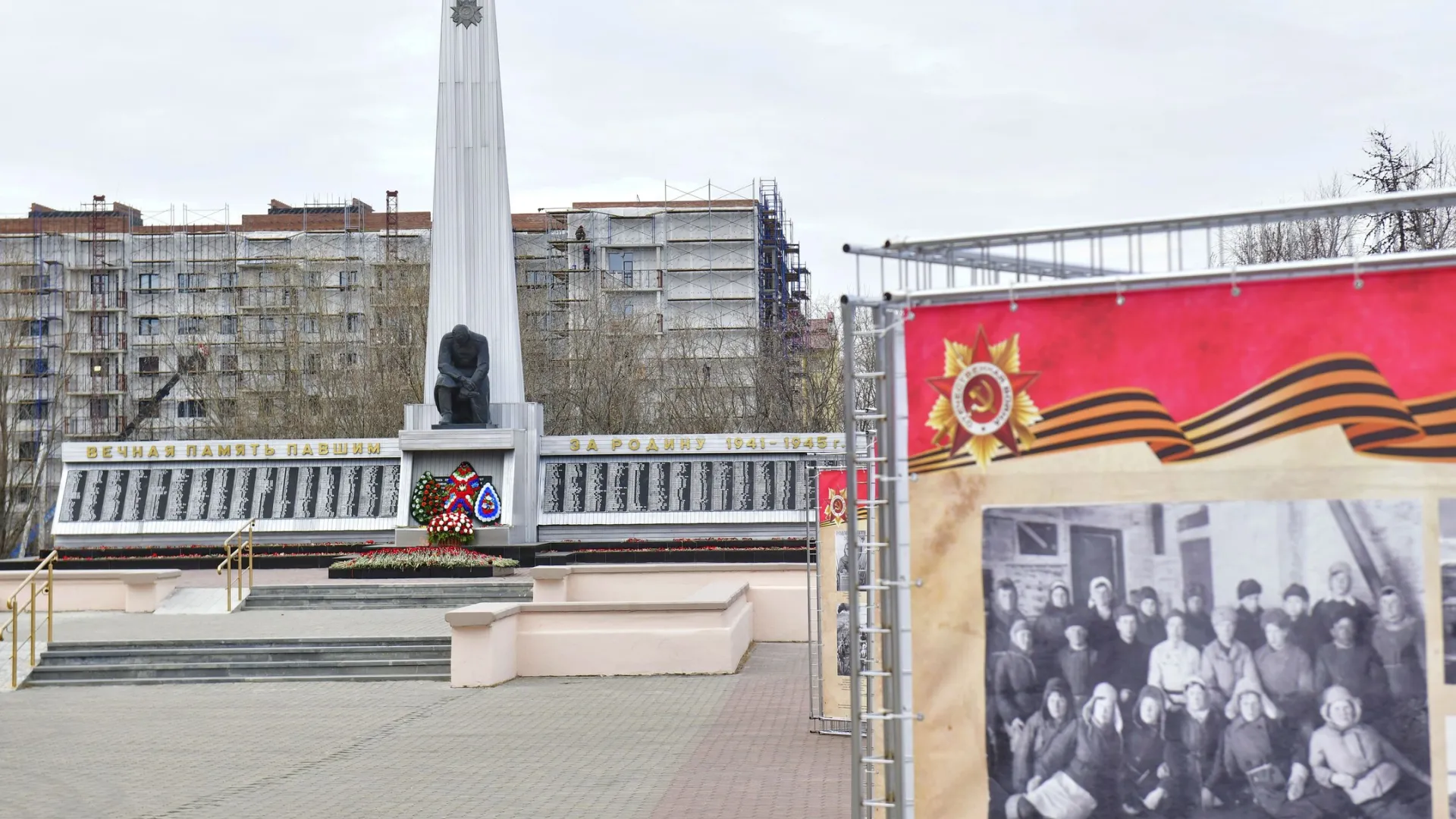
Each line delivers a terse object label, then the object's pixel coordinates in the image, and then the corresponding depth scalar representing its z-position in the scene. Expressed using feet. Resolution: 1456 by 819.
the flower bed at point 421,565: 87.81
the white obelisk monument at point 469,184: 105.81
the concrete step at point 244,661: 58.80
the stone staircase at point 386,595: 79.15
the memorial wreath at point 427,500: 102.68
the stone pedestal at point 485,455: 104.27
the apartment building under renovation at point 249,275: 228.63
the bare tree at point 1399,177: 95.66
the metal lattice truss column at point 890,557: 16.78
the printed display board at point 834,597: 42.01
